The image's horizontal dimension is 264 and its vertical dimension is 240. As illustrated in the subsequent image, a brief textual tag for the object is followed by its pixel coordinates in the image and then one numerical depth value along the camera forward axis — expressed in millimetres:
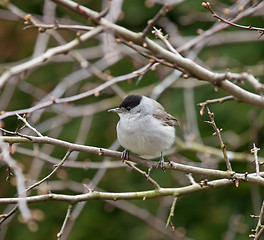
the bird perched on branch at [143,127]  7766
